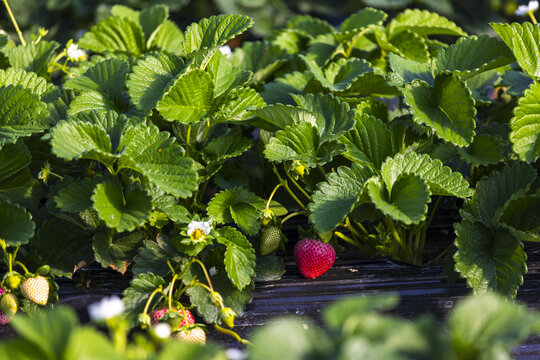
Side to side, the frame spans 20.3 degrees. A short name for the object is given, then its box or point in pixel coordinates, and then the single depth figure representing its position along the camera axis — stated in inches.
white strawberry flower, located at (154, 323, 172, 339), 41.4
